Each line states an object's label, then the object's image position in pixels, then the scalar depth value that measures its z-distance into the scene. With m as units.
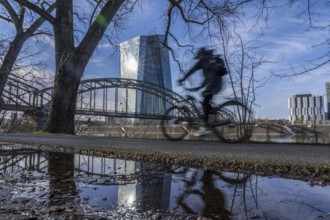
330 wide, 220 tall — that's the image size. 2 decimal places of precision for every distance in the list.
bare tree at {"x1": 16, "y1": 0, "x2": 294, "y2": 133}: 8.66
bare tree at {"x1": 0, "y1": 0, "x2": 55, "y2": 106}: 12.05
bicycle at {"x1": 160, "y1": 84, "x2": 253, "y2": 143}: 6.40
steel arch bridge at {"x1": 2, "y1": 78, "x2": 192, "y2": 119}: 19.95
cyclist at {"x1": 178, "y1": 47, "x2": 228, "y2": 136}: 6.30
